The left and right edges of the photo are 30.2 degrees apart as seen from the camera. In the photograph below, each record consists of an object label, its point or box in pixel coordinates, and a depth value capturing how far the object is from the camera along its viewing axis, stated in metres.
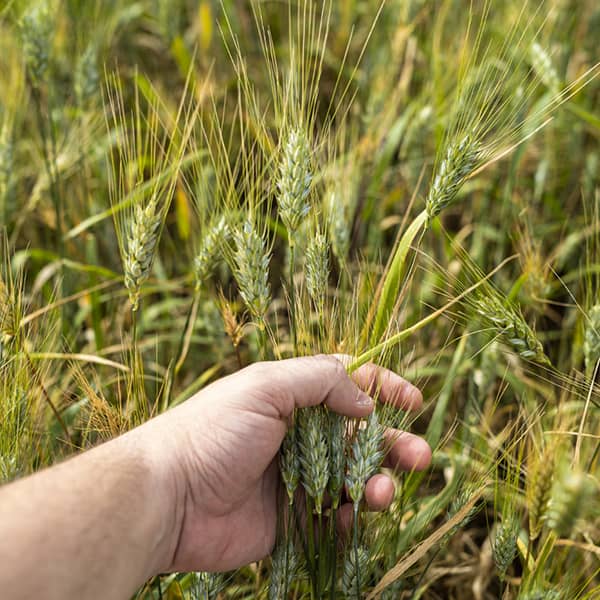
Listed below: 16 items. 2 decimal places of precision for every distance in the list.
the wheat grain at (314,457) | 0.55
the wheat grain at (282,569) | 0.56
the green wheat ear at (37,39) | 0.70
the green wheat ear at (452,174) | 0.56
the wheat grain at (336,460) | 0.55
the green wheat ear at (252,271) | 0.56
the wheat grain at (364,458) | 0.55
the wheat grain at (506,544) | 0.56
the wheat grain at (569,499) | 0.47
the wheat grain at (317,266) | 0.56
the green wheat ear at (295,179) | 0.56
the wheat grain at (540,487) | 0.54
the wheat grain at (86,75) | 0.78
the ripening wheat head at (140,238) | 0.59
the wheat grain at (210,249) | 0.60
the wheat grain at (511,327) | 0.57
